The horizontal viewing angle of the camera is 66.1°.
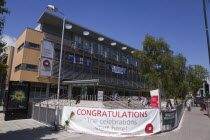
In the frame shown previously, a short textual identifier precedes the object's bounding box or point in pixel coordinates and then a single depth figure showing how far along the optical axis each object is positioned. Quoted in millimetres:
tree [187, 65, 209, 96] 48875
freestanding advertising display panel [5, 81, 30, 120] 12445
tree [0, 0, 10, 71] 7506
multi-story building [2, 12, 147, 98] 28141
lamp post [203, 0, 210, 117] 12072
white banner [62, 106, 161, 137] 8141
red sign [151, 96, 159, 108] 10212
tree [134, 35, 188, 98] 17781
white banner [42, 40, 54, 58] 29408
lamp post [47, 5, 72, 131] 9375
